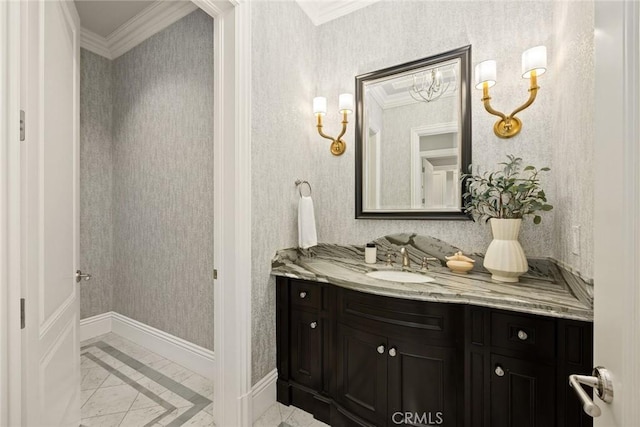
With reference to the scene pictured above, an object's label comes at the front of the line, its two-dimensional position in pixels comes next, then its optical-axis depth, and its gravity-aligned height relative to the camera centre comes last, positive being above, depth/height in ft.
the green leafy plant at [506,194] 4.51 +0.32
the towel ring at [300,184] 6.78 +0.71
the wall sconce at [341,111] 6.68 +2.57
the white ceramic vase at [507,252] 4.46 -0.69
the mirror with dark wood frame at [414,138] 5.74 +1.73
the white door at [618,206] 1.49 +0.03
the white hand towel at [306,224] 6.41 -0.31
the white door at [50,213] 2.81 -0.03
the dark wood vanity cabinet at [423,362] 3.44 -2.35
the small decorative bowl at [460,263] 5.16 -1.01
